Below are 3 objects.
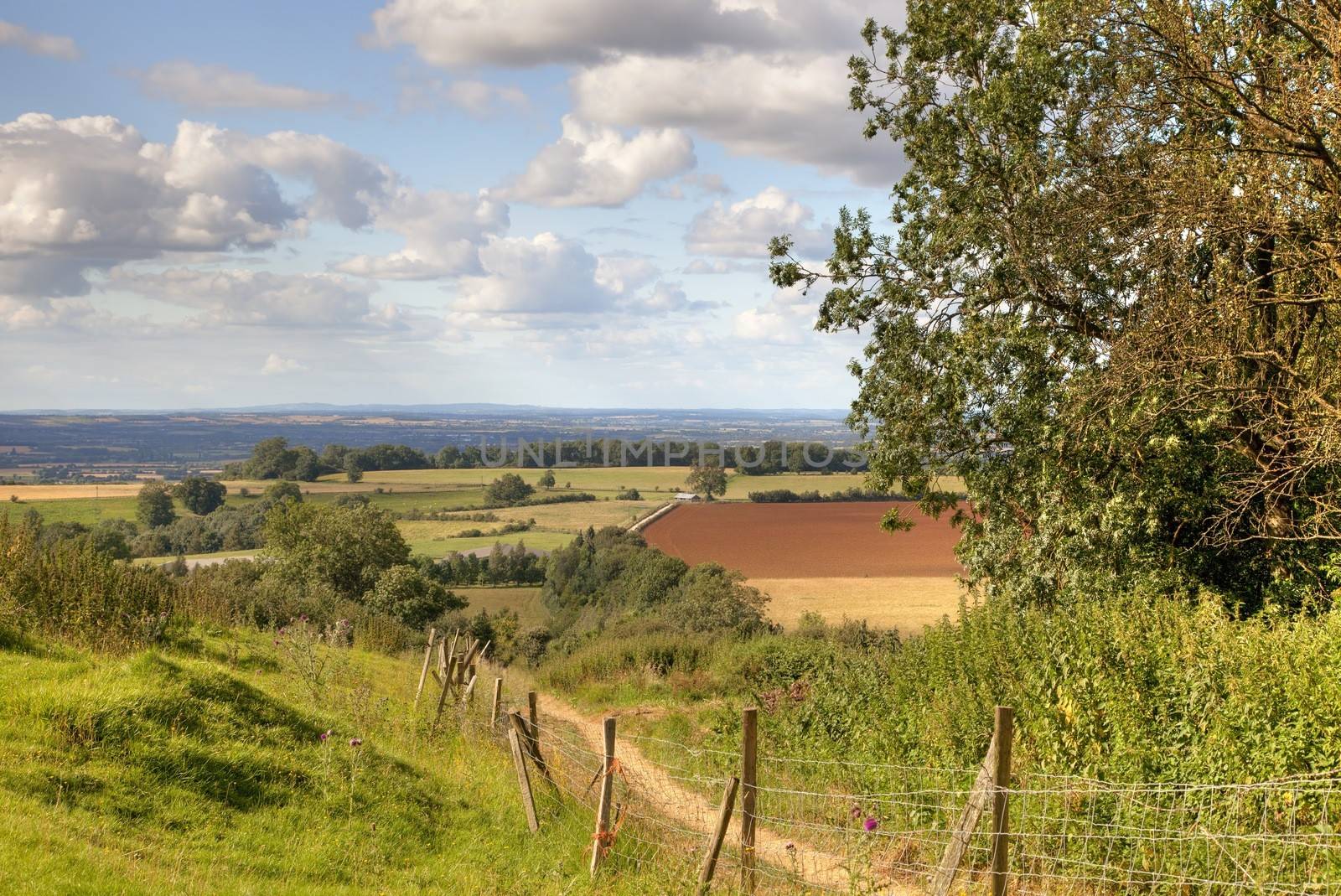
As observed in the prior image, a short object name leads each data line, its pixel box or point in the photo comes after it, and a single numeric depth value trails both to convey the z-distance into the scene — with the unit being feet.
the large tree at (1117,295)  39.19
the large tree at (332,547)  114.21
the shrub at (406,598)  109.91
